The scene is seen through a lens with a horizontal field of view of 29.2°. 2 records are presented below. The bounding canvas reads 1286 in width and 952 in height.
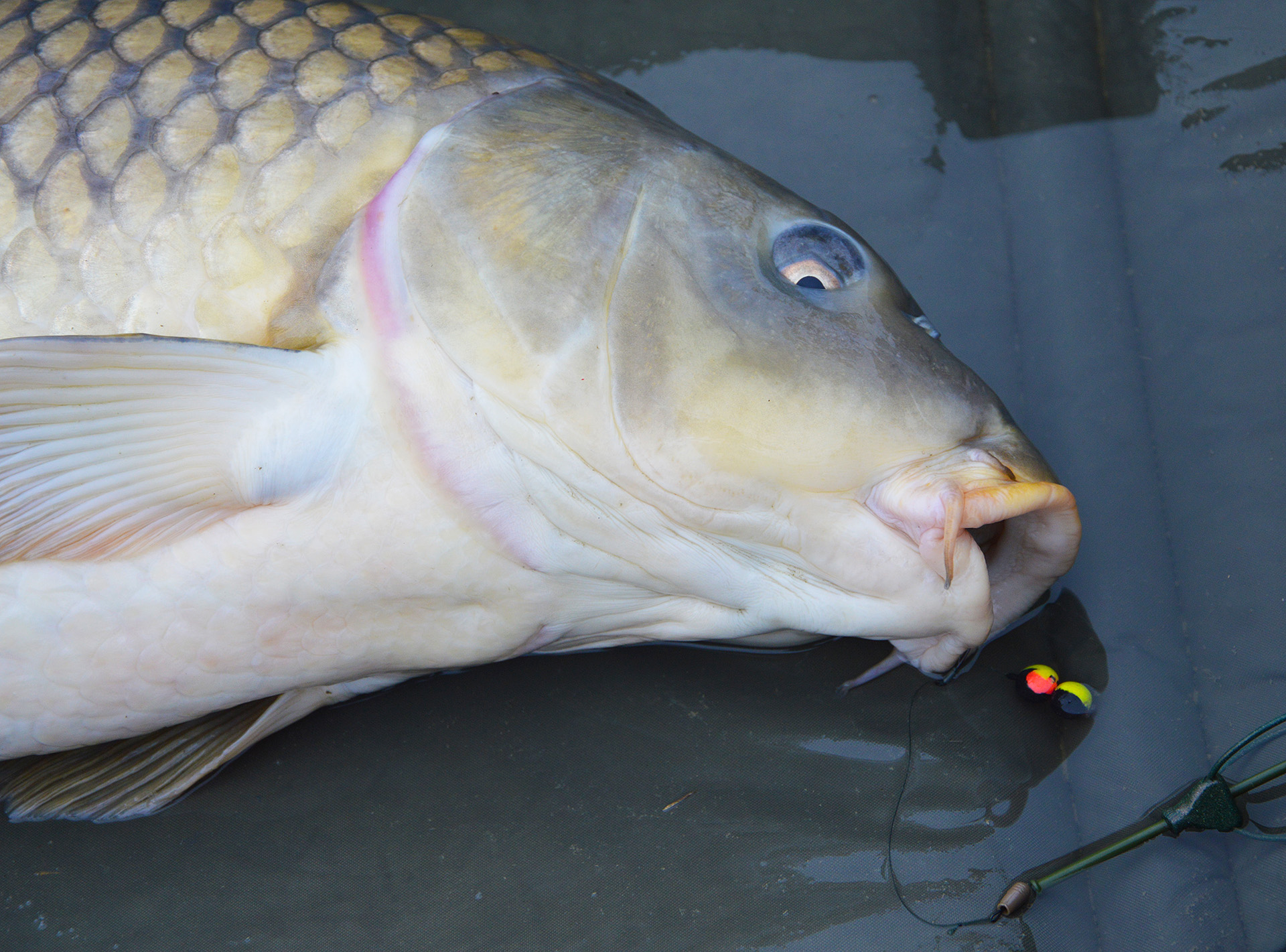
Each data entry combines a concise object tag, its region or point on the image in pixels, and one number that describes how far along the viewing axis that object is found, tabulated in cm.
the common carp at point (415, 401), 62
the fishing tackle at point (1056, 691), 66
